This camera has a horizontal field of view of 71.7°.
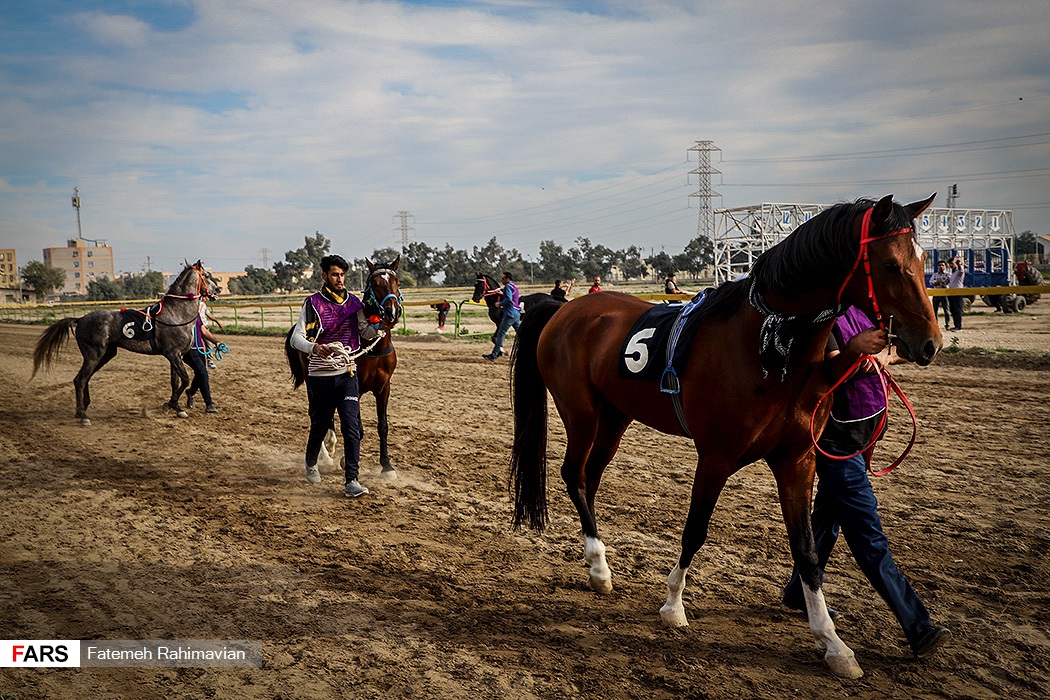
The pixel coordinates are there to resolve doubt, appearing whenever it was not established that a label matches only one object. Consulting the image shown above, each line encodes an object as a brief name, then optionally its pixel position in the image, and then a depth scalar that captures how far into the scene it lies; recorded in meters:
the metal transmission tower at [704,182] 73.43
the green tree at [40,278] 61.81
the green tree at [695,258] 75.75
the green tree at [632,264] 81.06
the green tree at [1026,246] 72.22
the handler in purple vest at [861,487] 3.39
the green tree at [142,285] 69.62
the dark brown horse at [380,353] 6.60
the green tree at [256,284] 74.44
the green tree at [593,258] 78.25
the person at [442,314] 22.46
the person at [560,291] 16.51
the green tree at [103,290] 67.86
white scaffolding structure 32.32
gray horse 10.63
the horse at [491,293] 16.97
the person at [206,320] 11.32
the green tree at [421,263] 75.62
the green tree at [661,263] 77.50
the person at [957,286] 17.69
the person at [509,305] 16.42
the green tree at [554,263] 77.00
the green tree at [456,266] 76.44
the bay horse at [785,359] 2.99
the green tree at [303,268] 77.56
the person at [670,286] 19.94
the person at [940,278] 21.04
